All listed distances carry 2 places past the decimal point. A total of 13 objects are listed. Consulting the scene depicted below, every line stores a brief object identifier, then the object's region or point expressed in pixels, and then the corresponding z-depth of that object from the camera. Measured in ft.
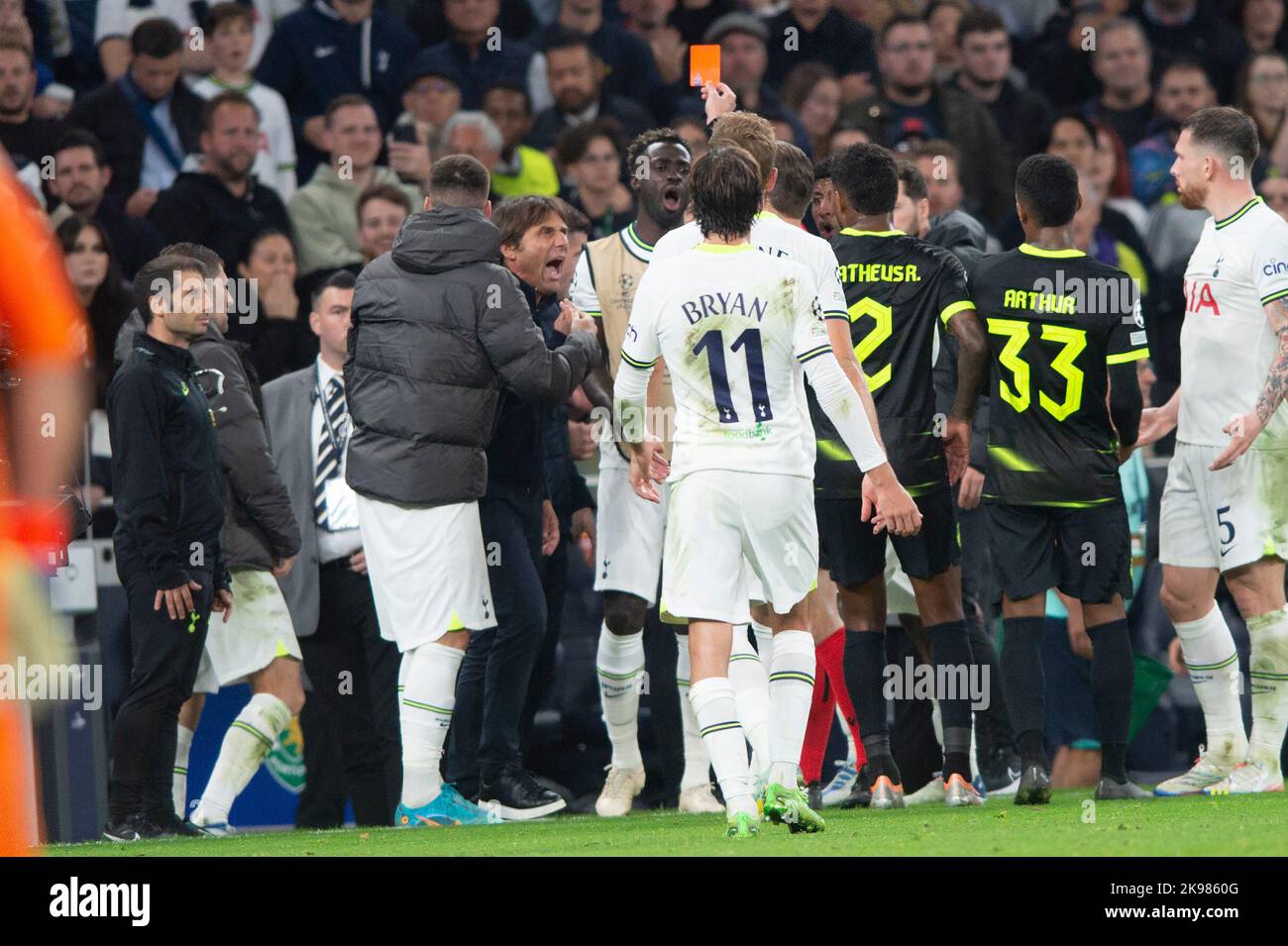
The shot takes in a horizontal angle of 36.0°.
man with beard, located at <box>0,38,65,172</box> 36.73
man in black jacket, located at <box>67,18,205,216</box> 38.06
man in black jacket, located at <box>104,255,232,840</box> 24.91
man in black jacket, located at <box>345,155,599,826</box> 24.98
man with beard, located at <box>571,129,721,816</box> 27.63
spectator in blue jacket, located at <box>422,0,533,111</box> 42.32
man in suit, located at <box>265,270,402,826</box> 29.84
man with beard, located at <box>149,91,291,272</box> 36.27
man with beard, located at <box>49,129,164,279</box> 35.55
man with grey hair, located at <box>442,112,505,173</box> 38.75
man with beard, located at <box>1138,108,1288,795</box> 25.46
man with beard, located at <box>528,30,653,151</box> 41.73
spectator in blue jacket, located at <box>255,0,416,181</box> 41.24
